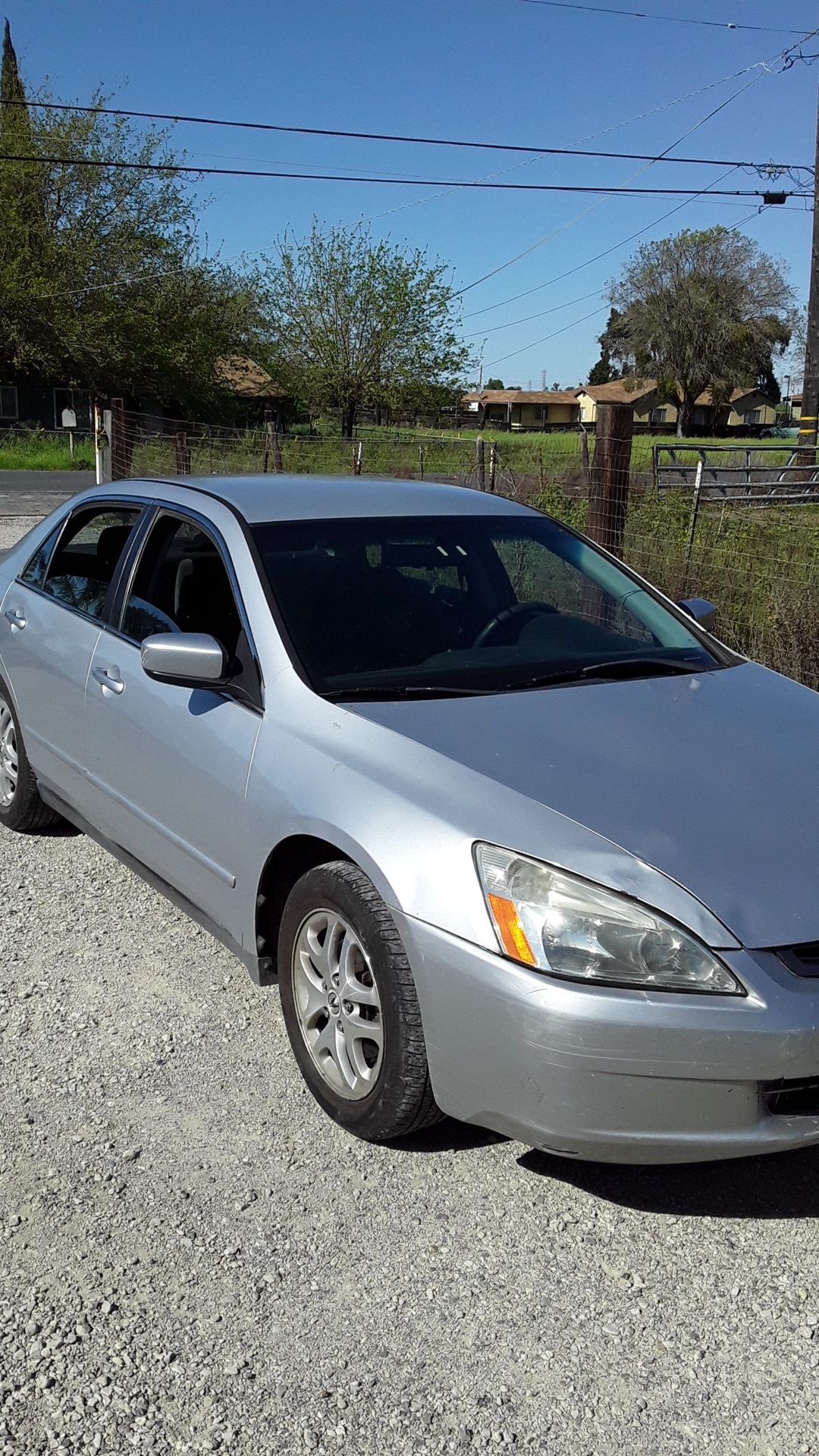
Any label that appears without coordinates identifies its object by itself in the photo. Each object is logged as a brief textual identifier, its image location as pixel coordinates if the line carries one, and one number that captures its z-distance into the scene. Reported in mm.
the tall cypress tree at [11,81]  45812
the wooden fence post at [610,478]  8523
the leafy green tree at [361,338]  43406
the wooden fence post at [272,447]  15547
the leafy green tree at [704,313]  77375
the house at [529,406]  118750
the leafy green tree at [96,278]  41531
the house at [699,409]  93250
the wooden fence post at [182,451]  16250
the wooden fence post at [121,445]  17969
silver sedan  2568
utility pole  25547
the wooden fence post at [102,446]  19156
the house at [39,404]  46438
